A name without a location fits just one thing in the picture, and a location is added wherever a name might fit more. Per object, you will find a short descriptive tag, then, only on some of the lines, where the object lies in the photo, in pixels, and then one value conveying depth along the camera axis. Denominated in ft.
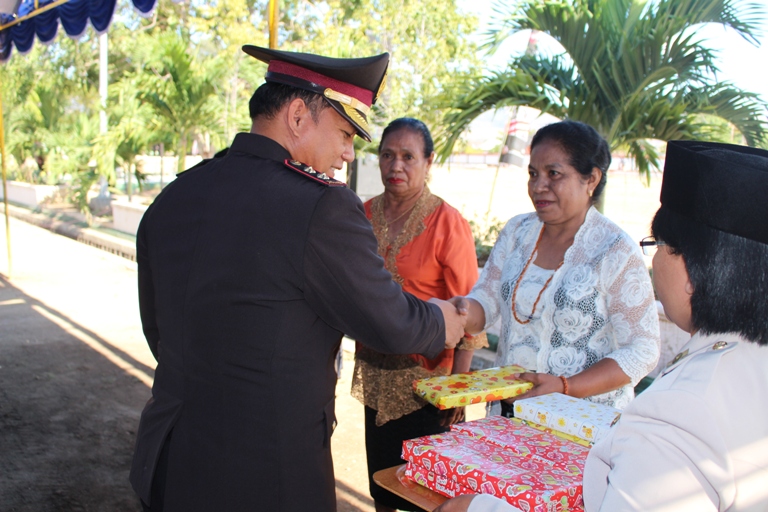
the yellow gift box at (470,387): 5.78
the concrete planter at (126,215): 42.47
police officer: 5.13
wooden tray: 4.98
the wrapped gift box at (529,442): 5.07
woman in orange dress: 9.75
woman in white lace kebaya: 7.08
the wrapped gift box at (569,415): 5.45
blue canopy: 24.22
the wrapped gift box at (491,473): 4.47
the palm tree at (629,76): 19.60
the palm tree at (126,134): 44.57
